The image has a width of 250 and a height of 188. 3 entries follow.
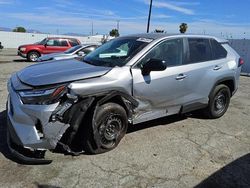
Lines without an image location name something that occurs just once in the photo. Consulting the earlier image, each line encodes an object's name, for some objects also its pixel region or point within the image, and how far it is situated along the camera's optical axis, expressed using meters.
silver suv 2.46
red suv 12.58
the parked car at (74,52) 7.81
